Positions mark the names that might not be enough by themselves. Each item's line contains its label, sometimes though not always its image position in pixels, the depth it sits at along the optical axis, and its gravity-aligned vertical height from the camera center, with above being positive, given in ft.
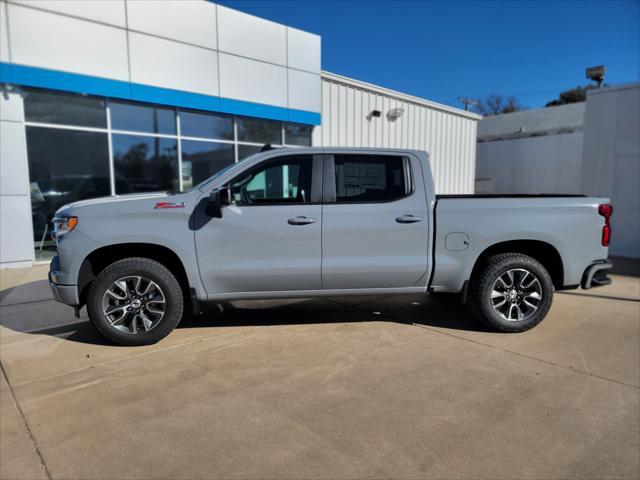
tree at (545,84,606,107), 164.14 +36.04
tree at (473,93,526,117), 185.20 +36.14
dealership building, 28.30 +7.19
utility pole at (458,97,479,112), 141.63 +29.28
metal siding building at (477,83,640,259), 34.53 +4.90
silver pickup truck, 13.94 -1.64
